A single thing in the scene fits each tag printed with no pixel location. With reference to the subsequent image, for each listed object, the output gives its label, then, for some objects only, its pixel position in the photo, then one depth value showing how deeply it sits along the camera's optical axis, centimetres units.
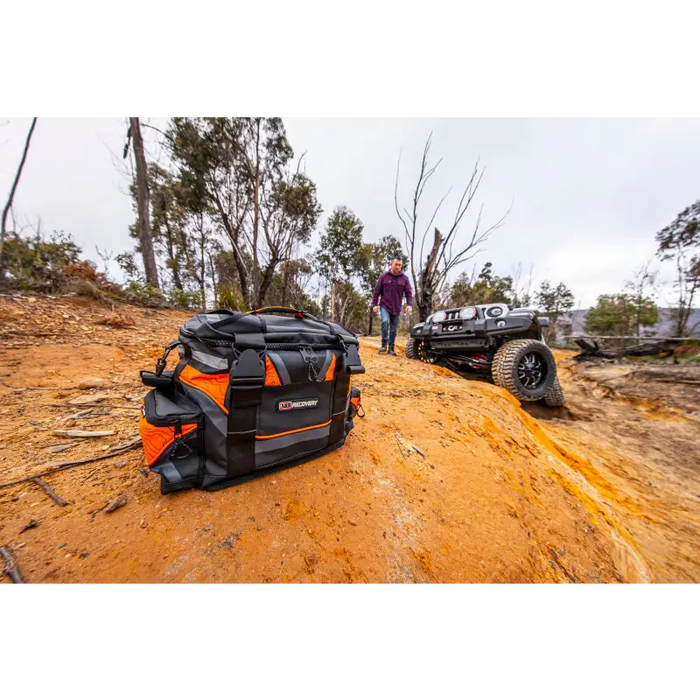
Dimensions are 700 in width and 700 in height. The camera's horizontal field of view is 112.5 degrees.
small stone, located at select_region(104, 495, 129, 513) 94
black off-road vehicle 331
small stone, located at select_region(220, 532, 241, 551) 86
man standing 492
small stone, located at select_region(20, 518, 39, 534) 82
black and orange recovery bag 106
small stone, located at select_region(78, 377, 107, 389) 194
